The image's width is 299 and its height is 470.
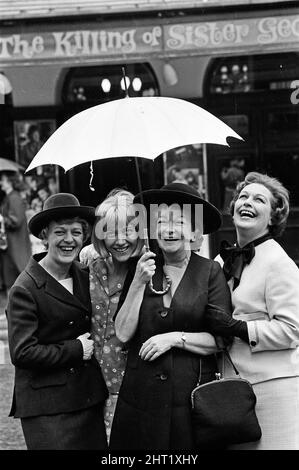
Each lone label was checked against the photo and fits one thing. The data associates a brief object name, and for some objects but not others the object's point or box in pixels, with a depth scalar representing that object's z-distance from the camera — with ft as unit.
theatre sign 35.81
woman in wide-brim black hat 11.97
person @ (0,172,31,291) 37.91
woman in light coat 12.05
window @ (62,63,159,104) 40.93
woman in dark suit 12.29
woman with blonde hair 12.80
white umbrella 12.34
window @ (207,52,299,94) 39.63
